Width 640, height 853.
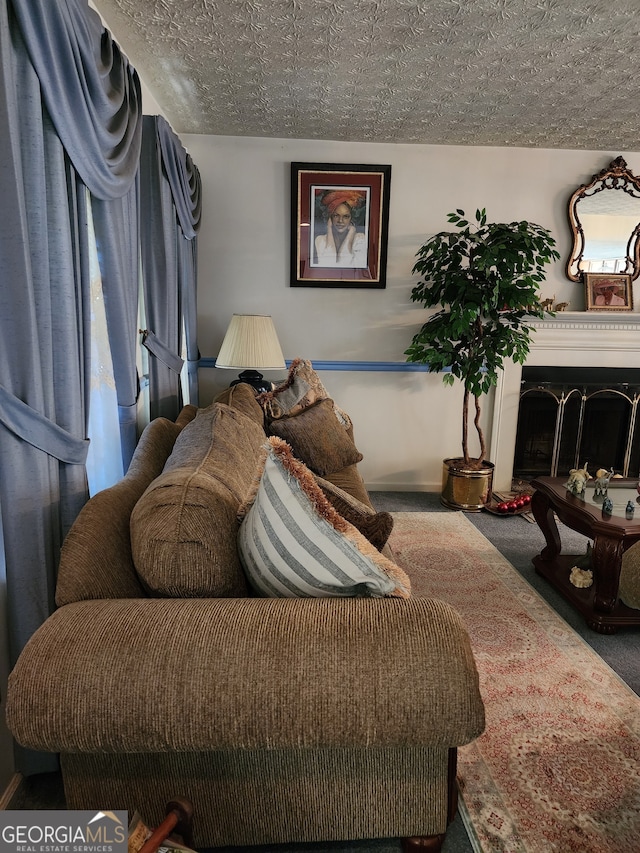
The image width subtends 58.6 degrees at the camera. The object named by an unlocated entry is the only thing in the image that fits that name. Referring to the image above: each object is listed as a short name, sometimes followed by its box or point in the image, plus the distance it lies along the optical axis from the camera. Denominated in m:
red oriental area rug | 1.40
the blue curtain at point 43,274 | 1.24
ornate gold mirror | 3.75
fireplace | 3.85
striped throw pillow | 1.15
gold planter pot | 3.65
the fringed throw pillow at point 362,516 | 1.33
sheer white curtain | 1.99
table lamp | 3.25
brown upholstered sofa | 0.97
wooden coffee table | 2.26
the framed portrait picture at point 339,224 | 3.68
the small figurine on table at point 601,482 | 2.66
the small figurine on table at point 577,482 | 2.65
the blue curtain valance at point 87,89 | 1.29
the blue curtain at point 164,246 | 2.50
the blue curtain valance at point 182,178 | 2.56
